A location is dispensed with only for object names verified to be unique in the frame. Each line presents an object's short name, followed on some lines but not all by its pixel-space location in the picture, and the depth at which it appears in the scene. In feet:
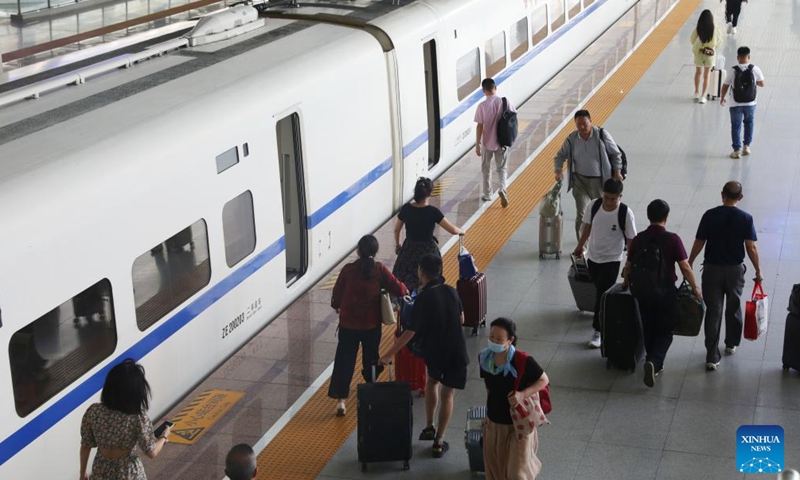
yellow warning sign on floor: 28.25
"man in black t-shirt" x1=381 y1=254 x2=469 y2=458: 25.20
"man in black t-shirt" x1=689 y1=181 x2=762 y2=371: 29.04
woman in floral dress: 19.57
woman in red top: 27.30
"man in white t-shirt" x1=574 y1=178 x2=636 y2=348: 30.68
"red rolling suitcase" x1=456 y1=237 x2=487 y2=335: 32.27
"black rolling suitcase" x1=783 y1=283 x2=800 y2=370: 29.32
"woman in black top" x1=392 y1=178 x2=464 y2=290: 31.12
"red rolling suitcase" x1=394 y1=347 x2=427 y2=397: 29.04
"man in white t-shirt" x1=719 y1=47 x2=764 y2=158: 48.03
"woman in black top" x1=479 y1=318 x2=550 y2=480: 22.09
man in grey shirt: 35.83
